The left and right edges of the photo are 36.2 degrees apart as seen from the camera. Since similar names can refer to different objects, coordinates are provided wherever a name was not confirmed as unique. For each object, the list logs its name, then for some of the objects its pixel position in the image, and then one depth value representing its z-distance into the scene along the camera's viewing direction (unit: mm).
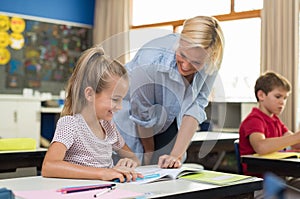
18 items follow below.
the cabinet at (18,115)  5828
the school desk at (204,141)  1584
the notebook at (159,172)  1394
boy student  2553
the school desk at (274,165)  2211
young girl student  1406
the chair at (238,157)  2615
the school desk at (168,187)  1212
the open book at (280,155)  2402
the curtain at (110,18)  6781
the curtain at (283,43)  4930
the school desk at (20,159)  2441
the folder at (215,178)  1358
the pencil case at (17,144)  2578
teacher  1479
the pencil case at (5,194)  892
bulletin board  6016
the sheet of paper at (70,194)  1115
